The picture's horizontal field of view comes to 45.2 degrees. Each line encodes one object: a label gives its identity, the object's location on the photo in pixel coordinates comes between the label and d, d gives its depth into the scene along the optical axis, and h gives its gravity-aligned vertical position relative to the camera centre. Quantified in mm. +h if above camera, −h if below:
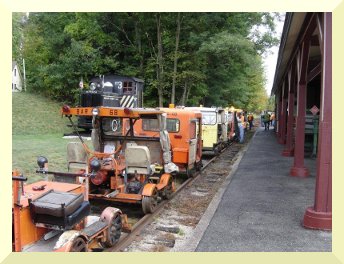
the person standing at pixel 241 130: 28453 -715
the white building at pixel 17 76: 45962 +4957
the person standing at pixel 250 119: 43825 +127
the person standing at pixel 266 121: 41969 -73
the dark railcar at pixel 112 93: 21031 +1404
